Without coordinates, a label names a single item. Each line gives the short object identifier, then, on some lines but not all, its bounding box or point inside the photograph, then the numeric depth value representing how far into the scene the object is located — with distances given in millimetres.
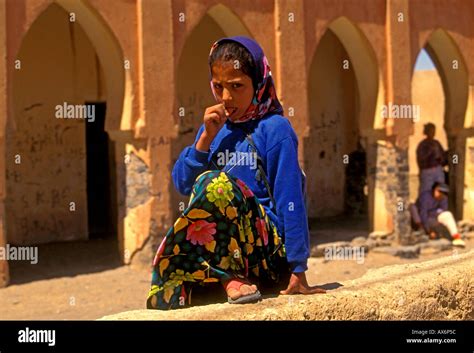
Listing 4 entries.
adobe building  9602
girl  3076
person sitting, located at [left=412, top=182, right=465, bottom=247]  12125
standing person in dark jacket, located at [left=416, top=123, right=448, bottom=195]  12461
